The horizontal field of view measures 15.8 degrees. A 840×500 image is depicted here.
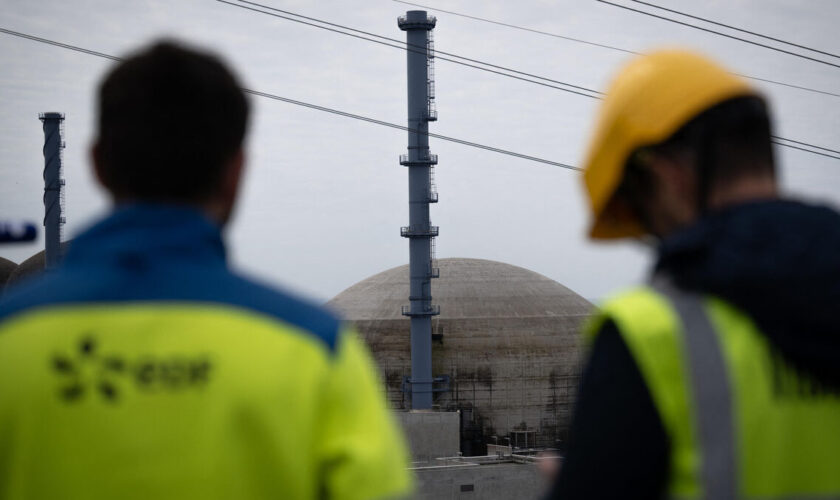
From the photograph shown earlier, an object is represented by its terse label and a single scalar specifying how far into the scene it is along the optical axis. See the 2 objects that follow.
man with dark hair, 3.59
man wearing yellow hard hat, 3.65
